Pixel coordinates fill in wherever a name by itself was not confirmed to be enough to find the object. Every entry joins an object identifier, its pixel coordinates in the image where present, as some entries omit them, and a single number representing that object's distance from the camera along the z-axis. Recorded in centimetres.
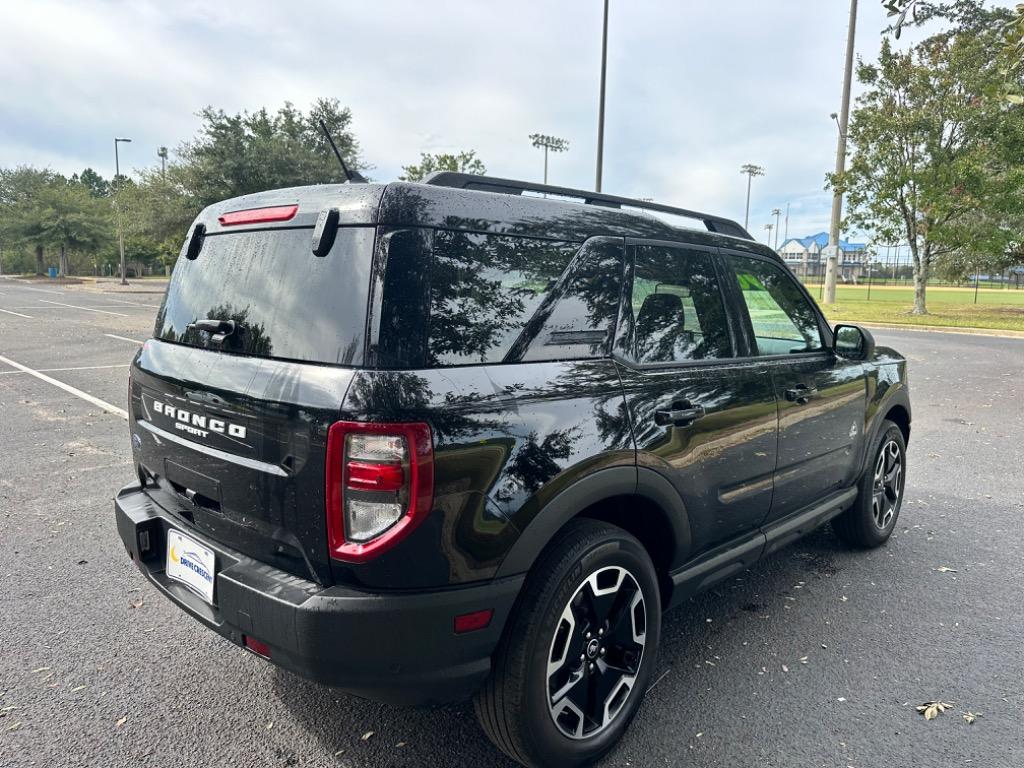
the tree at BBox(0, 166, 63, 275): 4988
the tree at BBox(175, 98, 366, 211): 3212
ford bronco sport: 184
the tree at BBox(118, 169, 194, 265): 3250
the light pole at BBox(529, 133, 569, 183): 4969
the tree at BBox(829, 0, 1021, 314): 2119
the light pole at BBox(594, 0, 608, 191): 1953
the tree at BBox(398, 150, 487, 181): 4084
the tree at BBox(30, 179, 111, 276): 4966
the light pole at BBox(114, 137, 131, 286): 4047
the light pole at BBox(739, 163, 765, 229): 7931
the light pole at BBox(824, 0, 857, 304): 2373
